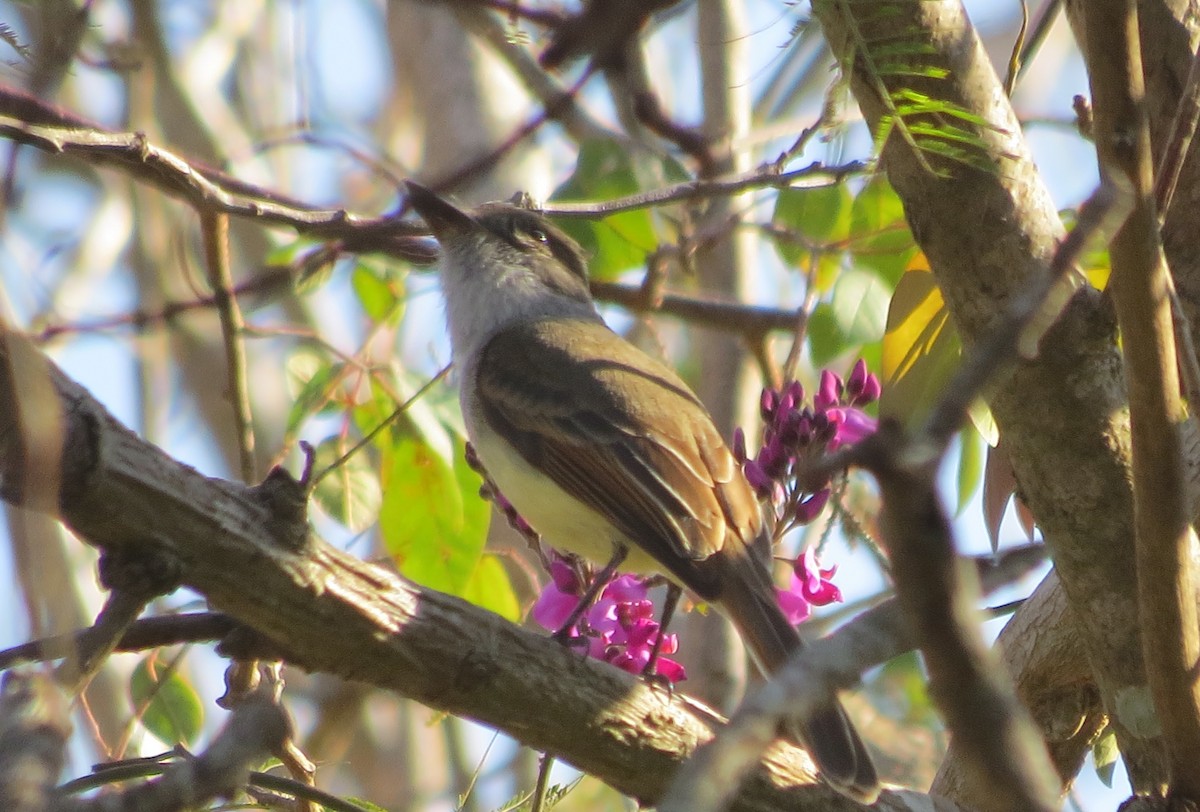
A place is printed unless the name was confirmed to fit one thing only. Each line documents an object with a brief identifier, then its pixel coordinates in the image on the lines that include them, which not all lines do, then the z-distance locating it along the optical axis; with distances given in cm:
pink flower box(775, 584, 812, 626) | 725
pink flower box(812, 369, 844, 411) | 680
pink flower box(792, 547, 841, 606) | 695
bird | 714
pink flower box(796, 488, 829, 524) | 663
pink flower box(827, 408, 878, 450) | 667
